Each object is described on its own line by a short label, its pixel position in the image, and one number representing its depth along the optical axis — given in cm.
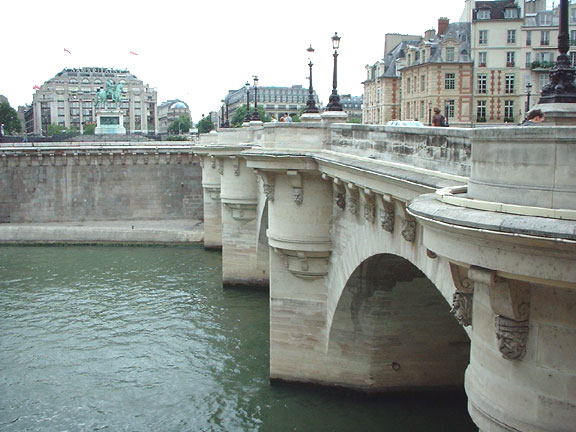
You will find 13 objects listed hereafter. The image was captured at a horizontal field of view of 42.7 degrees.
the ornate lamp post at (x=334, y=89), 1800
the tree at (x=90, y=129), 16400
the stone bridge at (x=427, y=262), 653
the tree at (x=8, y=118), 15000
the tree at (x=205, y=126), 13338
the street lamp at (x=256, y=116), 3706
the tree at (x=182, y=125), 17441
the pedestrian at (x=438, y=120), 1730
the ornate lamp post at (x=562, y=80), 748
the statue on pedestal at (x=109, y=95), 10262
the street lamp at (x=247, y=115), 4079
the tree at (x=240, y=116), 11494
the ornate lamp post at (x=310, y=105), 2108
